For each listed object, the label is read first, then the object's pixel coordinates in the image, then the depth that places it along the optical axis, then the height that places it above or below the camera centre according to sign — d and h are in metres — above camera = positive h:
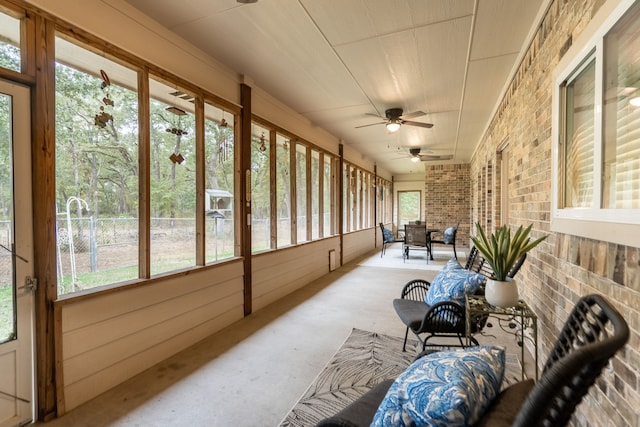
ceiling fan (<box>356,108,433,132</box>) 4.54 +1.34
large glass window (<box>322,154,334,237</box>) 6.30 +0.21
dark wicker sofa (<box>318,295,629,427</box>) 0.66 -0.40
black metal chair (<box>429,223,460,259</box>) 7.70 -0.72
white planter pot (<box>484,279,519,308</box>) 2.03 -0.57
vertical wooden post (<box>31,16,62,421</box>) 1.84 -0.02
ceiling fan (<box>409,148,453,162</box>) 7.61 +1.45
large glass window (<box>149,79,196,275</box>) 2.70 +0.29
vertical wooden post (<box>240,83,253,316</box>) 3.56 +0.29
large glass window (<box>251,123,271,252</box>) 4.06 +0.28
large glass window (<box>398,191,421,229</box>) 12.95 +0.06
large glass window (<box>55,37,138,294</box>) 2.10 +0.30
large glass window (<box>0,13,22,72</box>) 1.77 +0.99
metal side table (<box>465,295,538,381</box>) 2.04 -0.70
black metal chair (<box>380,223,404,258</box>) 8.27 -0.77
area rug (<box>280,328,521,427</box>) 1.98 -1.29
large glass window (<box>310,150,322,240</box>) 5.81 +0.30
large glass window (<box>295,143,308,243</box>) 5.17 +0.30
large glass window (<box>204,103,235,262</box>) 3.30 +0.29
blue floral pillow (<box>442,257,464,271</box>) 2.84 -0.54
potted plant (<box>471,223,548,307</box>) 2.04 -0.38
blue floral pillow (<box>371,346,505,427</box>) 0.85 -0.54
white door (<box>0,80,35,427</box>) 1.75 -0.30
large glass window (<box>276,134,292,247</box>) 4.69 +0.33
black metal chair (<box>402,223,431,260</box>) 7.30 -0.68
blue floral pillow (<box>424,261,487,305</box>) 2.44 -0.63
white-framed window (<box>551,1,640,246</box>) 1.31 +0.40
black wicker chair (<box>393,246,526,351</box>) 2.30 -0.88
